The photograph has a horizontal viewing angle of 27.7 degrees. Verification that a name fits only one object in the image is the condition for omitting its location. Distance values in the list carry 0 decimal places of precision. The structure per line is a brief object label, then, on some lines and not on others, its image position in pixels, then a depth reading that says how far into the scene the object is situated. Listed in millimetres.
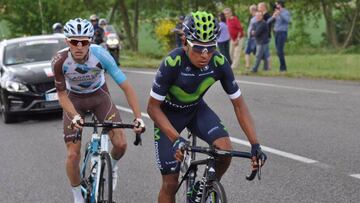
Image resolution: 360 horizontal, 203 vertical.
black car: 13562
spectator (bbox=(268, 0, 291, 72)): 19375
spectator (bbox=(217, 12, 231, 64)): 21547
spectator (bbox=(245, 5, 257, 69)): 20811
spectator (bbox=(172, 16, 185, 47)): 23281
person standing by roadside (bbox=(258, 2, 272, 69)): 20073
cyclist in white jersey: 6523
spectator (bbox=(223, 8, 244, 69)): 21984
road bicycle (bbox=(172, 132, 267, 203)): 4926
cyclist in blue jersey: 5199
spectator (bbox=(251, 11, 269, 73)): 19469
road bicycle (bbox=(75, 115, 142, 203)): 6047
